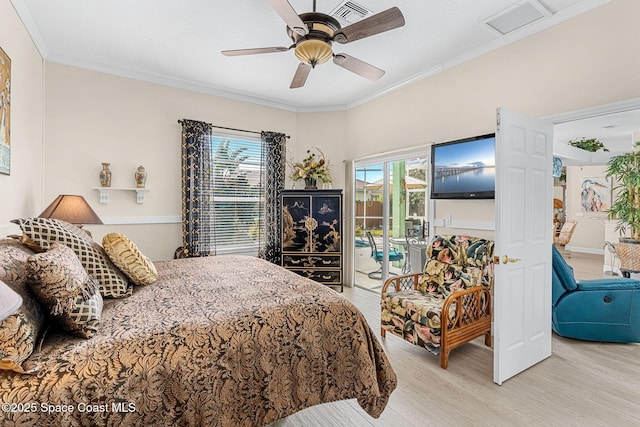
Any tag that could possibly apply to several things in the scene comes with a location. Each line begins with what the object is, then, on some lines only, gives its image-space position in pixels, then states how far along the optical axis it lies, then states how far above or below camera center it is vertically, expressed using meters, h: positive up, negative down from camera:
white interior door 2.33 -0.25
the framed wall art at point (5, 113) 2.21 +0.73
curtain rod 4.30 +1.21
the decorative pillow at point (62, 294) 1.28 -0.36
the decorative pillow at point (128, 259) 2.04 -0.32
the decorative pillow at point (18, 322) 1.04 -0.41
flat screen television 3.10 +0.47
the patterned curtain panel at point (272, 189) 4.78 +0.35
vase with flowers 4.73 +0.61
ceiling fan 1.89 +1.22
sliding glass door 4.15 -0.02
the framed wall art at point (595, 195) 6.56 +0.39
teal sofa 2.91 -0.91
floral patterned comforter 1.09 -0.63
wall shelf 3.64 +0.23
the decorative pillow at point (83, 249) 1.71 -0.23
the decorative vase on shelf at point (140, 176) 3.81 +0.44
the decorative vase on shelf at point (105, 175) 3.60 +0.42
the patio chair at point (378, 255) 4.58 -0.66
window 4.47 +0.25
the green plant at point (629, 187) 4.39 +0.37
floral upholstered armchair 2.61 -0.83
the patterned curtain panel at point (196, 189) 4.11 +0.31
